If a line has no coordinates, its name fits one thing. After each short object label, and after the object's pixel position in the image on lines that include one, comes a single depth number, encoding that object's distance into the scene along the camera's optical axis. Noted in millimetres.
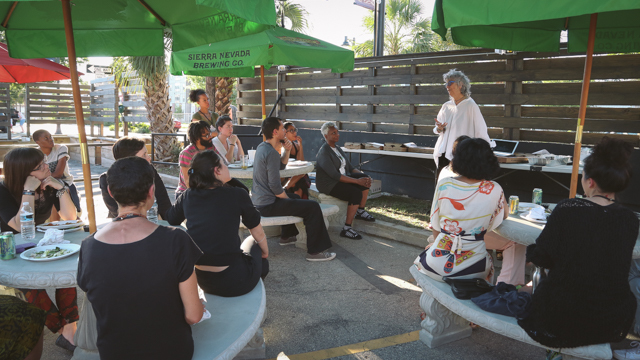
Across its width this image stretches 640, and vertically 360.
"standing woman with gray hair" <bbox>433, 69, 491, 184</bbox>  5414
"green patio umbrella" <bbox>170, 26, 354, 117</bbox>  5051
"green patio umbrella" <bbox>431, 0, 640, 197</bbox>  2777
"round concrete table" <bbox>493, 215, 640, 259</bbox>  3021
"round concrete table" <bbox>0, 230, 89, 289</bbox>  2473
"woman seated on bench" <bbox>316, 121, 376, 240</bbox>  5934
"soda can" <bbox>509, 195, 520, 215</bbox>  3630
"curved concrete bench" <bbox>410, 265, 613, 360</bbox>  2348
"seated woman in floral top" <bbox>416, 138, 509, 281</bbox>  2873
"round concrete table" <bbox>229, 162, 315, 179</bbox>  5262
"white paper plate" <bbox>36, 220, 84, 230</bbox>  3262
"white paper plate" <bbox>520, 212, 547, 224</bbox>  3302
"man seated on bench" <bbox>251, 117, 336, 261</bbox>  4730
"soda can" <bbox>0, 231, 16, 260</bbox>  2688
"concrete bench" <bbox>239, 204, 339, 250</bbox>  4797
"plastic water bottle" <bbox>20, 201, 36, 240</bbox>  2996
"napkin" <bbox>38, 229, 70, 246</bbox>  2889
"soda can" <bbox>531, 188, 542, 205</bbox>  3950
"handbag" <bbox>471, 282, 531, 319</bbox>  2557
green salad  2689
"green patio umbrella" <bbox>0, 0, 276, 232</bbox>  4215
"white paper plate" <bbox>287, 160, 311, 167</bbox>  5923
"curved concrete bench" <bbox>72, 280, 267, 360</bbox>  2230
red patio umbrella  6483
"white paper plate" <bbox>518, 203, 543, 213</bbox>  3703
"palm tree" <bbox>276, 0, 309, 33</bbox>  16453
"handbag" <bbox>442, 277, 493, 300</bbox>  2748
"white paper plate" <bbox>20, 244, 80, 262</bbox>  2653
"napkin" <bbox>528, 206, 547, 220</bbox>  3354
